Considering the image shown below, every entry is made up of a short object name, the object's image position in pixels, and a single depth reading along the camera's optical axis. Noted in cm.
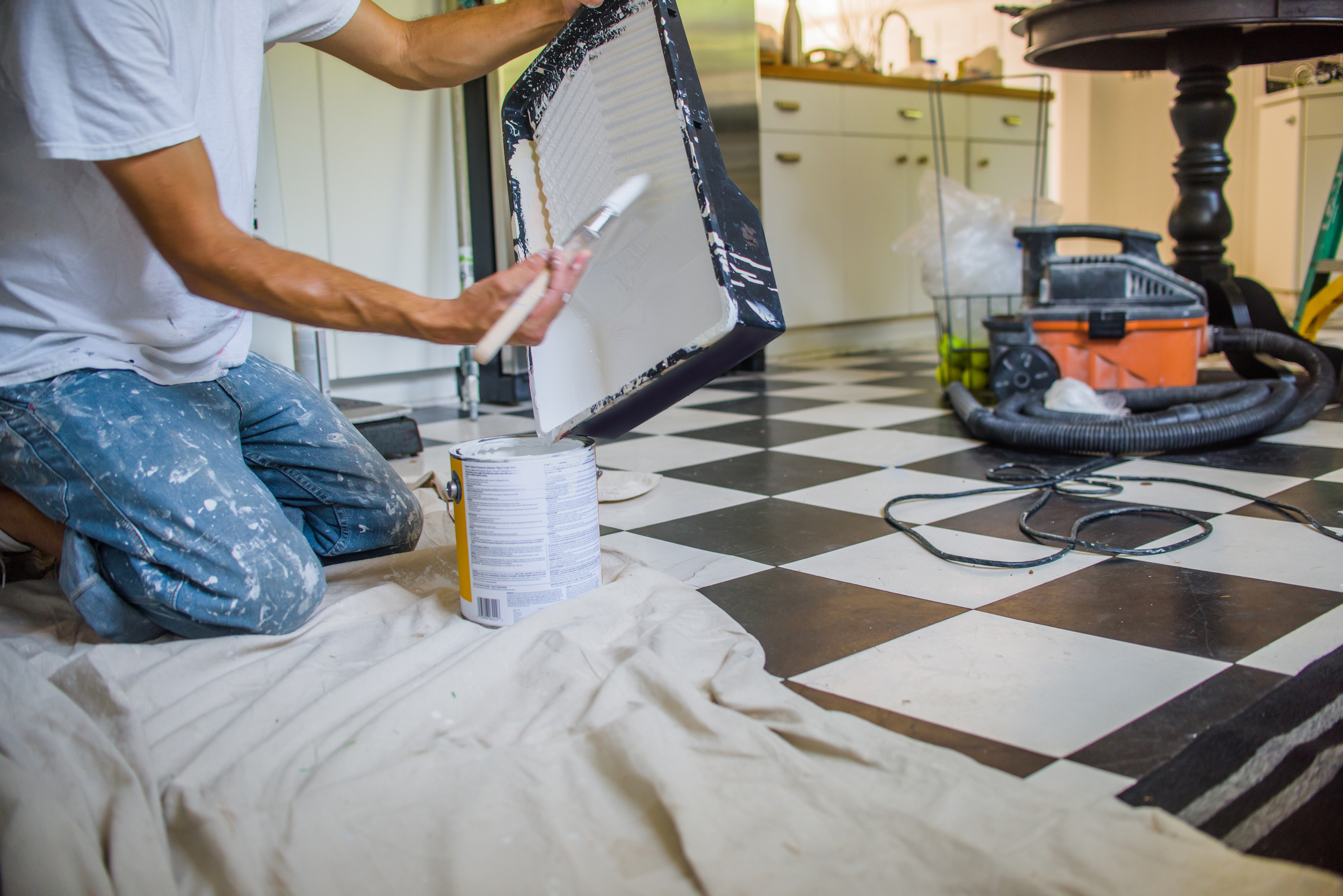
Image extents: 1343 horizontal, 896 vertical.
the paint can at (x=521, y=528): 87
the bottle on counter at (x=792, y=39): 318
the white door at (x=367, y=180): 206
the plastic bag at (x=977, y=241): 224
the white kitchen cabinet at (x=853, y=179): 312
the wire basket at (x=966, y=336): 224
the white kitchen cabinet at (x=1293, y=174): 425
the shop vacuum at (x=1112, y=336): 181
